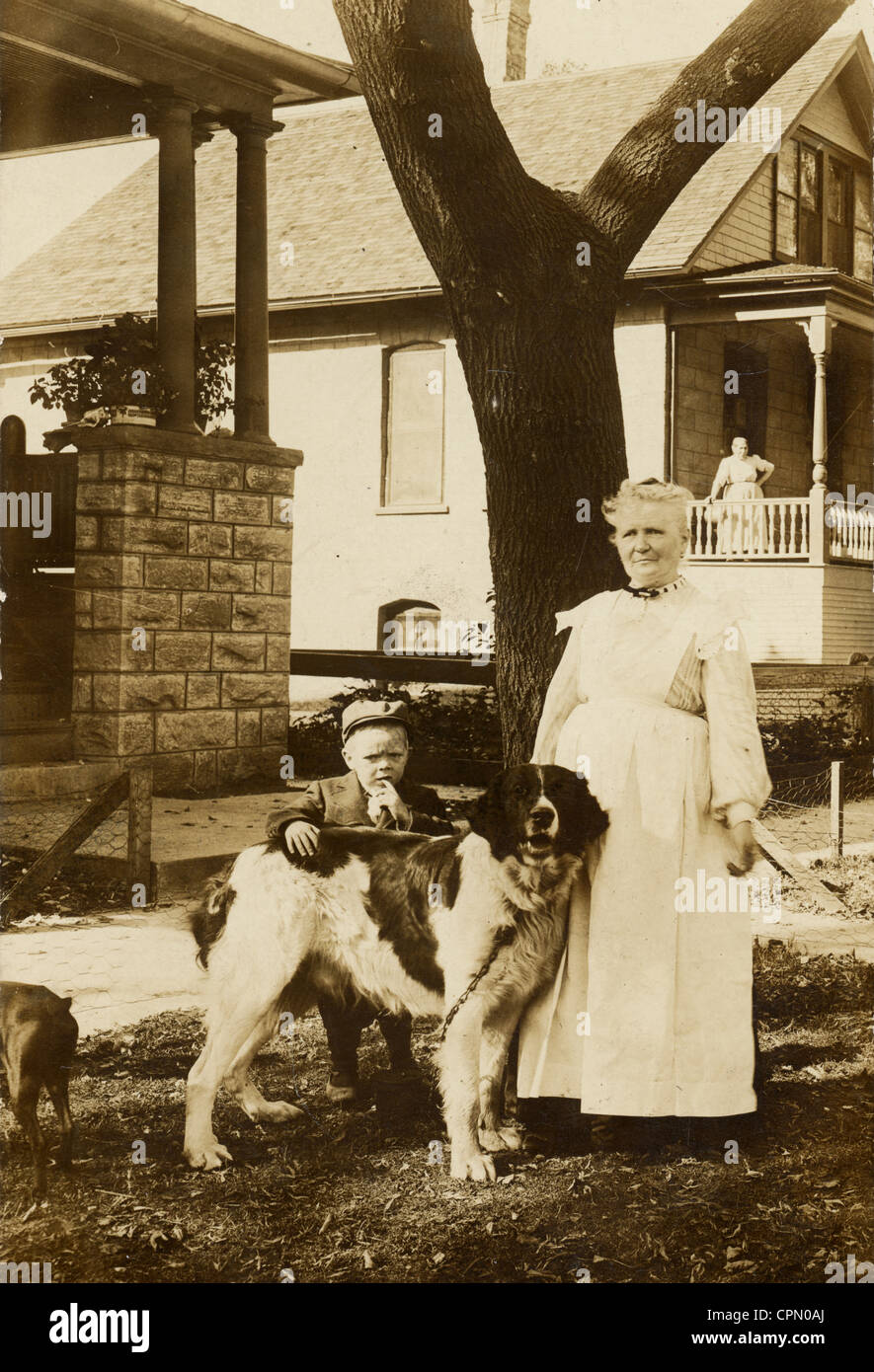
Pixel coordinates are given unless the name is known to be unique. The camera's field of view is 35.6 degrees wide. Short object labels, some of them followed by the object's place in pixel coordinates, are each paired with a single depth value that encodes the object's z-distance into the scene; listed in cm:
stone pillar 564
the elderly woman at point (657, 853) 392
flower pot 602
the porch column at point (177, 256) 595
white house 560
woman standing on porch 576
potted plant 597
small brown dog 416
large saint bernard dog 391
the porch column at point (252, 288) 585
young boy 421
